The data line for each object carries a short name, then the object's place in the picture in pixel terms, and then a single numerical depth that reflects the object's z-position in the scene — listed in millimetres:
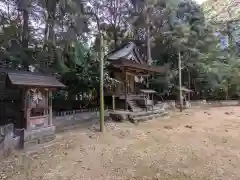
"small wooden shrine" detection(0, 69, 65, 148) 5036
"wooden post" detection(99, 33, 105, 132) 6568
